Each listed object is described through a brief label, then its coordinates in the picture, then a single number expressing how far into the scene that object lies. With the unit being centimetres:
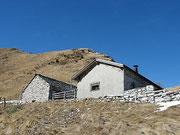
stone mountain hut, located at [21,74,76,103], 3338
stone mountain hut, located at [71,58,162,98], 2423
